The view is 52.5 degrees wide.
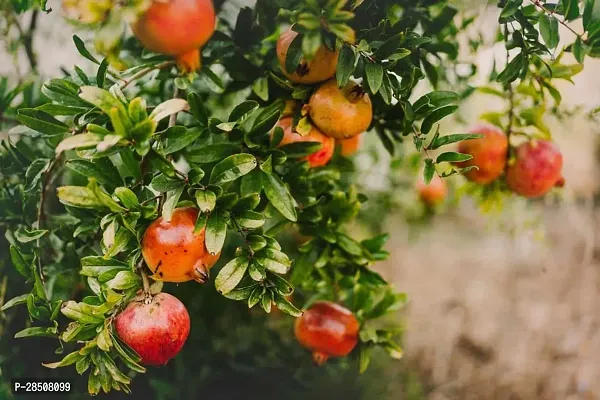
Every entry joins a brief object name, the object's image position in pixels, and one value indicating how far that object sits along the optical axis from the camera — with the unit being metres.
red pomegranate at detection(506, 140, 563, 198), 0.92
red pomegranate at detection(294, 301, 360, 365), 0.88
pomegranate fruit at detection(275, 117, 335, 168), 0.70
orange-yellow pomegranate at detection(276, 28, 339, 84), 0.65
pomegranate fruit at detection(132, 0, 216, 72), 0.57
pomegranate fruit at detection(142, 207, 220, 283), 0.57
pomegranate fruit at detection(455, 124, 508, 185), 0.91
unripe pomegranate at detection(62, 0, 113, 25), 0.50
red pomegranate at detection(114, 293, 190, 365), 0.60
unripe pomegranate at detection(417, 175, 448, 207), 1.52
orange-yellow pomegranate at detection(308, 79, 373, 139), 0.67
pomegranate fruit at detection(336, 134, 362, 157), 0.86
